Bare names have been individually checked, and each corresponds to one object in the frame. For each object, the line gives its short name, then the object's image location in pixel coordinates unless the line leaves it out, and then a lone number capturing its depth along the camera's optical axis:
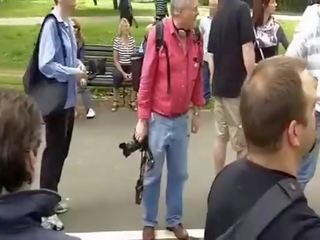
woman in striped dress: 10.08
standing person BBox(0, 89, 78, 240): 2.12
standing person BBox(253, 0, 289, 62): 6.24
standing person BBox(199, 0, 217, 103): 8.02
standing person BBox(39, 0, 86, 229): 5.34
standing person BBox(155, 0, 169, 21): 12.88
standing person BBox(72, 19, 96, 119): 9.34
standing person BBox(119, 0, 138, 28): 16.23
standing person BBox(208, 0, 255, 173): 5.60
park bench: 10.51
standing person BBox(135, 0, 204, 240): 4.97
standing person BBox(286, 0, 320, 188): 5.14
